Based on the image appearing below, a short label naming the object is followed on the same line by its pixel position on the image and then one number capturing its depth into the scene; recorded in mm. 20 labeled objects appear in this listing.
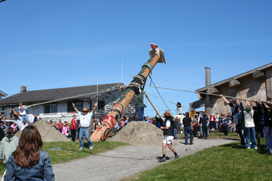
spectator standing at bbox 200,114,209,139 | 16766
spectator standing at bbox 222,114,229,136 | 17578
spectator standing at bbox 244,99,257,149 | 9953
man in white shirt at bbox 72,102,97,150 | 11359
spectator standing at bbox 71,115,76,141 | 16950
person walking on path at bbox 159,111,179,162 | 9719
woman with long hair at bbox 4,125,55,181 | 3555
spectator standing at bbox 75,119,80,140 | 16758
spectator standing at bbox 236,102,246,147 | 10518
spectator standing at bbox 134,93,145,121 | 17580
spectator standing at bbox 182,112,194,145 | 14117
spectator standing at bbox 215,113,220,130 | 18939
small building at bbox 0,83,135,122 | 28094
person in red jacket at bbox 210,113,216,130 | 18906
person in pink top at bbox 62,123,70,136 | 21578
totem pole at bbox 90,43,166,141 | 14464
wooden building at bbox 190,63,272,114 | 14777
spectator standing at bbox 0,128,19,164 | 7277
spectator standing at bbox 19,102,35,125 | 12523
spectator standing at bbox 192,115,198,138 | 18052
